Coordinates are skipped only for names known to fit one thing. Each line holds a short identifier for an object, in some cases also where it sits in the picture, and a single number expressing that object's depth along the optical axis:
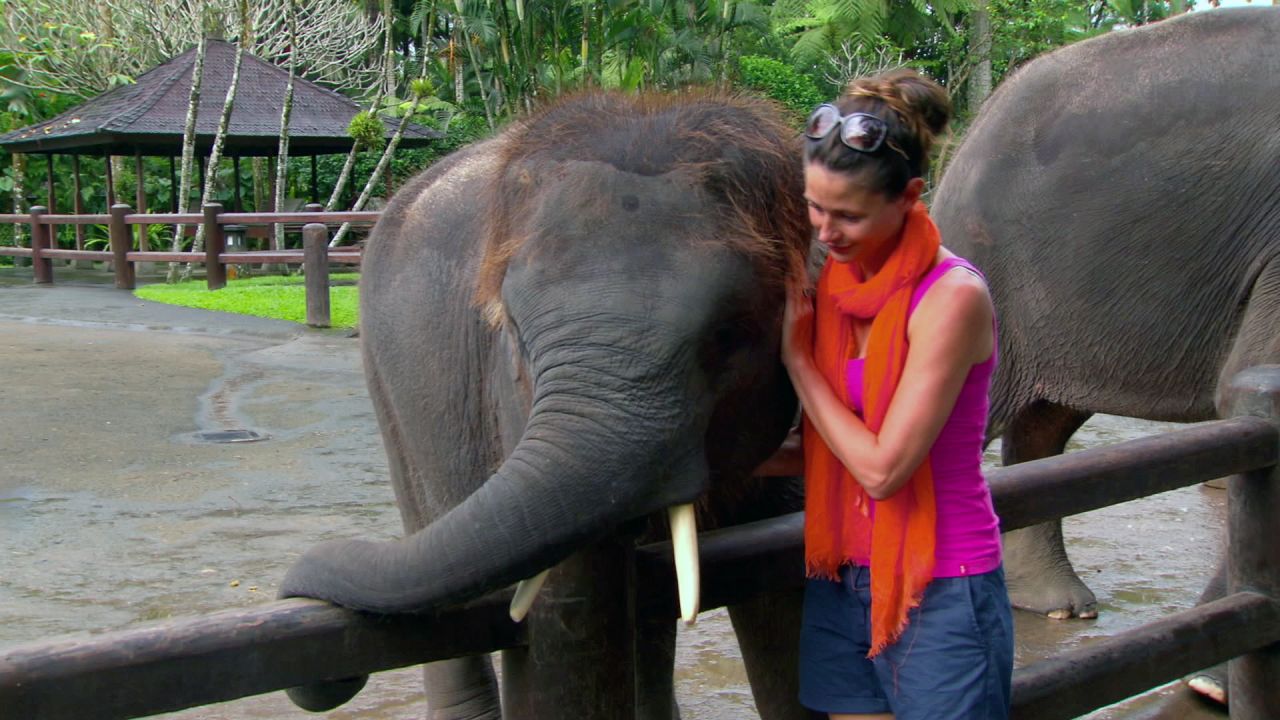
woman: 2.03
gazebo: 21.03
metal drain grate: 8.01
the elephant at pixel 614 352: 1.90
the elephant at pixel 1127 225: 4.66
